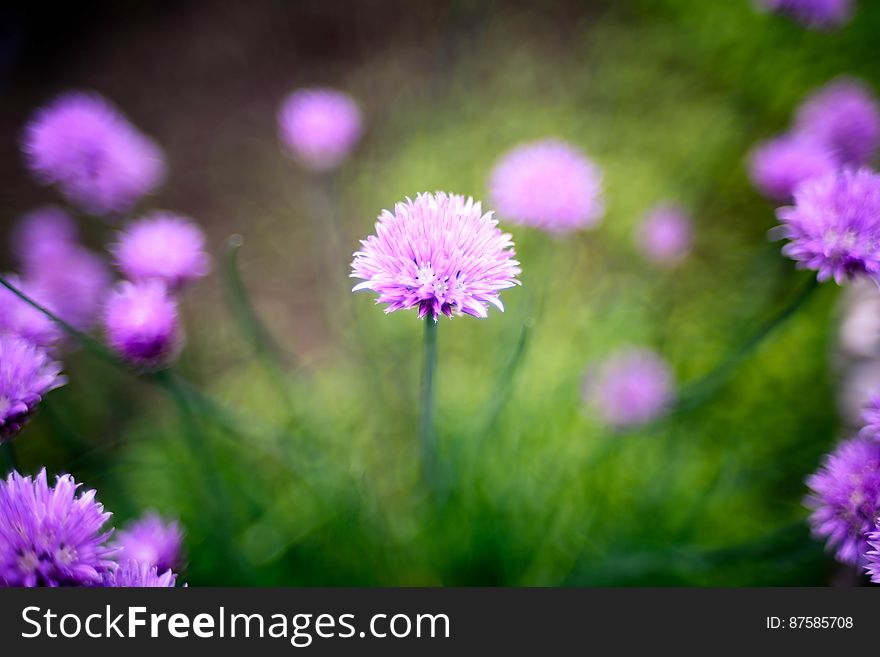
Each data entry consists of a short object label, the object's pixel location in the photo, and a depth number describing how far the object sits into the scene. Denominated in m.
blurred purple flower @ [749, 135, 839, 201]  0.31
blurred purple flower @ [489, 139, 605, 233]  0.31
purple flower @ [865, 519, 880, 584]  0.24
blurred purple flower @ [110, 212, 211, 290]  0.29
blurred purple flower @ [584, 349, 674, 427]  0.34
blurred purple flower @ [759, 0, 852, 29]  0.34
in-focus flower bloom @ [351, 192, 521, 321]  0.24
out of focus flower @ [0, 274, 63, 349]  0.27
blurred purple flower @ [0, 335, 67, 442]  0.25
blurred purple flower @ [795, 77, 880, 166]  0.33
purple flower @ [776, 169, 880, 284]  0.26
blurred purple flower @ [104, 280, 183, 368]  0.27
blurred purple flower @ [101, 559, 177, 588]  0.23
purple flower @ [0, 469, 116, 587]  0.23
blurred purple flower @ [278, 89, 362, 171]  0.34
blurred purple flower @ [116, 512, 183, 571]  0.26
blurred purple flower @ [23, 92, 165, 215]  0.31
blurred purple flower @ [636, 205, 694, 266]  0.37
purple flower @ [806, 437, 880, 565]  0.25
